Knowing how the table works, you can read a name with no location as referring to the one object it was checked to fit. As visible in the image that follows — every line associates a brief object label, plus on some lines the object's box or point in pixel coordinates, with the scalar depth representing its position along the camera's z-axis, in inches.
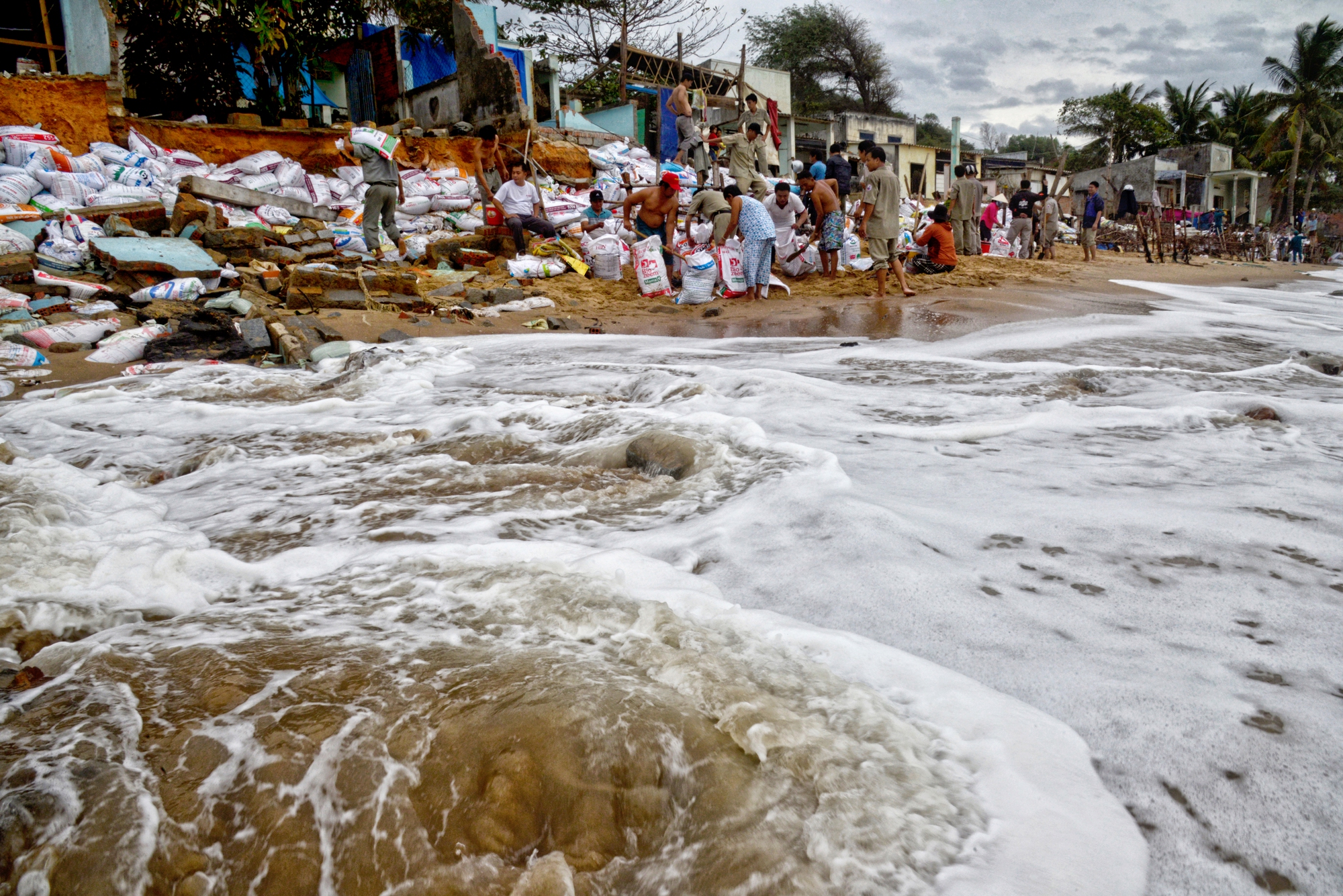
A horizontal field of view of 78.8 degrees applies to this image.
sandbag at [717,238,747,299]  315.0
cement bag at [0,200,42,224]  281.9
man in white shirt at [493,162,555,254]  354.0
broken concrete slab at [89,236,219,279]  263.6
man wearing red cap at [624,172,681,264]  312.5
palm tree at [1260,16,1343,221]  1089.4
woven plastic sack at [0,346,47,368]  196.4
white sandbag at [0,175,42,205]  301.0
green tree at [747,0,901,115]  1204.5
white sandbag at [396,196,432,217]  402.0
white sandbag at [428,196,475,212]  411.8
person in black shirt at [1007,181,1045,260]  497.7
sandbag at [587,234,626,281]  350.3
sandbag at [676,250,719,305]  305.0
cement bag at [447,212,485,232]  391.2
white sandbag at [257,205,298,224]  359.3
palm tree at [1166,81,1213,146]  1267.2
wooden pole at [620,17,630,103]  617.8
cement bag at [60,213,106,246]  281.1
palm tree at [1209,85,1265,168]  1209.4
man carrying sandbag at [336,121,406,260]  313.9
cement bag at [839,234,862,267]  379.6
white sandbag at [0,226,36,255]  267.6
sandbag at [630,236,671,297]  317.4
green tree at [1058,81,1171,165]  1262.3
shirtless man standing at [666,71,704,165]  461.1
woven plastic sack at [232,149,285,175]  394.9
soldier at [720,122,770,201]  389.7
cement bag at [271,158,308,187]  394.9
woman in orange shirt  349.1
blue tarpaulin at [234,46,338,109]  490.6
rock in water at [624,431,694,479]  113.2
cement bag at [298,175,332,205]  398.9
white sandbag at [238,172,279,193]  385.4
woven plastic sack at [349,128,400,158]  308.8
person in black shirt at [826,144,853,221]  411.8
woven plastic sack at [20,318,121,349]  210.4
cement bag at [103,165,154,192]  347.6
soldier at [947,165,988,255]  430.3
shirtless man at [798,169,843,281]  319.0
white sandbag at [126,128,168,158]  376.5
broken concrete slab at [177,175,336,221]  343.3
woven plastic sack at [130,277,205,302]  251.3
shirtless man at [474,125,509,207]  356.5
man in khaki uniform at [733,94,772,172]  408.2
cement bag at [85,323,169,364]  209.6
